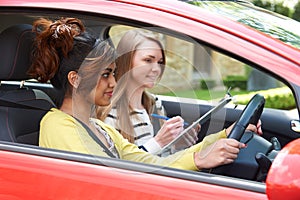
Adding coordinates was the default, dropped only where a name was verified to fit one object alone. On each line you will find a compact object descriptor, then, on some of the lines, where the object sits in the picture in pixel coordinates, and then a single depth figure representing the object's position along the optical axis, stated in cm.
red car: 276
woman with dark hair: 314
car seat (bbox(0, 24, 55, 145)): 347
